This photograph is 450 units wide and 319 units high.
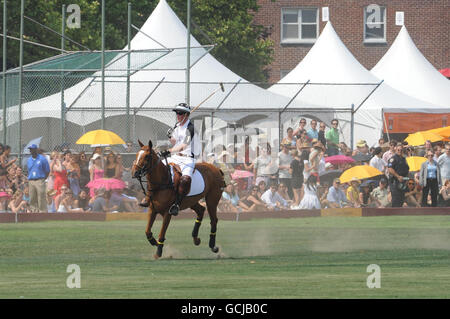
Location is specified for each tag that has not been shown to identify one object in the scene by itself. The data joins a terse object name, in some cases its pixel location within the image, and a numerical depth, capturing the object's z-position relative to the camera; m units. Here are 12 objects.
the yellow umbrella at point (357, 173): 29.62
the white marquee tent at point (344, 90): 36.06
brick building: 65.19
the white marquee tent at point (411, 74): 42.47
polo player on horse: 19.38
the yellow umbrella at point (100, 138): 29.53
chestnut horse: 18.91
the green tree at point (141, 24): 43.06
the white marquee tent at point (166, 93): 33.38
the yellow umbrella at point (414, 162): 31.27
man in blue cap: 28.42
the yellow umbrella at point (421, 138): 32.47
